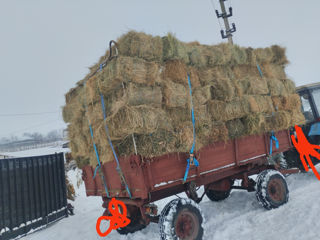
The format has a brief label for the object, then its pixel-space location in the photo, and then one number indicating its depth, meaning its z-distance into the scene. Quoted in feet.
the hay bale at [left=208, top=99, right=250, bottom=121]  16.14
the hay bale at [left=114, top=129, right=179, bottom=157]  12.48
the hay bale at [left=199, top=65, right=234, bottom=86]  16.60
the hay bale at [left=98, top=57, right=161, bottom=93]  12.45
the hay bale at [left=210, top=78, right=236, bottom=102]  16.70
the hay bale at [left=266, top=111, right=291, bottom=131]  19.13
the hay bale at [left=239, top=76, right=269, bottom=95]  18.60
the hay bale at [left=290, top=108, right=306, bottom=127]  20.48
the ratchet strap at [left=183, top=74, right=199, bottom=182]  13.94
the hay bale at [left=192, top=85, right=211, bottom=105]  15.48
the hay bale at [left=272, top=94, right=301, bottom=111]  20.10
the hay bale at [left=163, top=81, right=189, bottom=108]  13.91
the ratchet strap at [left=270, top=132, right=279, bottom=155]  19.41
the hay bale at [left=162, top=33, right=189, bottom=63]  14.83
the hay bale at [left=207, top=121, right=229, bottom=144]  15.52
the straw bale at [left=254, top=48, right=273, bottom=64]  20.22
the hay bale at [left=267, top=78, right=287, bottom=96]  20.04
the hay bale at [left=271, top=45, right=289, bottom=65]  21.39
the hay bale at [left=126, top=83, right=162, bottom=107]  12.39
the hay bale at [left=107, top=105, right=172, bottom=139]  11.94
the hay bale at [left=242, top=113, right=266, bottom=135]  17.46
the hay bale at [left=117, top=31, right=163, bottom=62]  13.32
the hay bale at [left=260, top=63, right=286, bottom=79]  20.74
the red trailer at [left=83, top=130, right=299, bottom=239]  12.94
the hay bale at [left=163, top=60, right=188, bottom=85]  14.90
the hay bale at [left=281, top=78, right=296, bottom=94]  21.45
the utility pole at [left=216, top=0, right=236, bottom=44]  52.70
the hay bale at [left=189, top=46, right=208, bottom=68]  16.39
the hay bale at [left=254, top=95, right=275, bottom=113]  18.37
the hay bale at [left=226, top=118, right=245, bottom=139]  16.72
